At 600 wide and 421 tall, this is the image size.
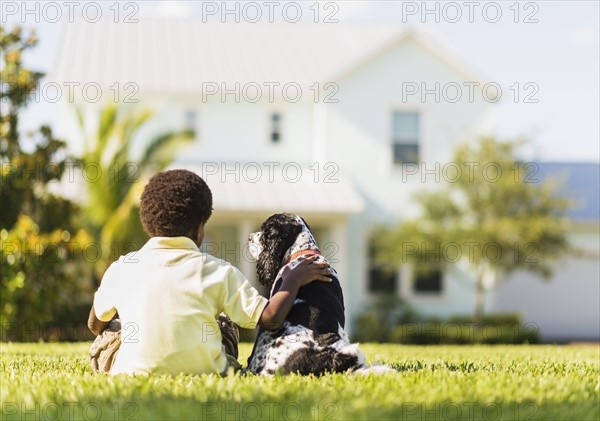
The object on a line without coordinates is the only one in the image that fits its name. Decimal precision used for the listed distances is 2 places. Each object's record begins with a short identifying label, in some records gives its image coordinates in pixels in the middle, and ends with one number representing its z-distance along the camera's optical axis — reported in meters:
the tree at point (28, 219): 14.43
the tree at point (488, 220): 23.33
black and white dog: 6.00
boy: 5.77
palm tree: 20.80
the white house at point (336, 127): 26.03
